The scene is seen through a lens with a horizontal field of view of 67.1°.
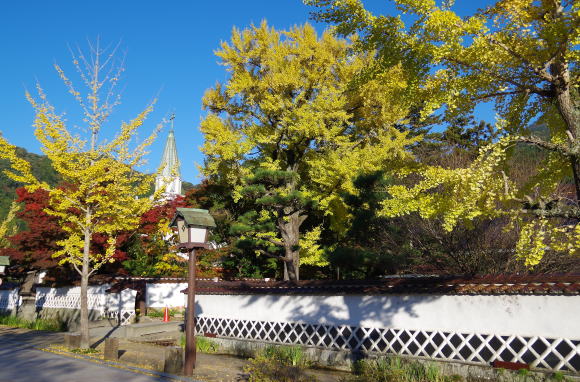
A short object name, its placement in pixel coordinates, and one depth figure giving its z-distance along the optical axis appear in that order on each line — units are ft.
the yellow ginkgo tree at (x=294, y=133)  57.82
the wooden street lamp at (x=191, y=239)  27.50
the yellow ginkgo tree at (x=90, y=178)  38.91
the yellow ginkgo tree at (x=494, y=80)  20.62
